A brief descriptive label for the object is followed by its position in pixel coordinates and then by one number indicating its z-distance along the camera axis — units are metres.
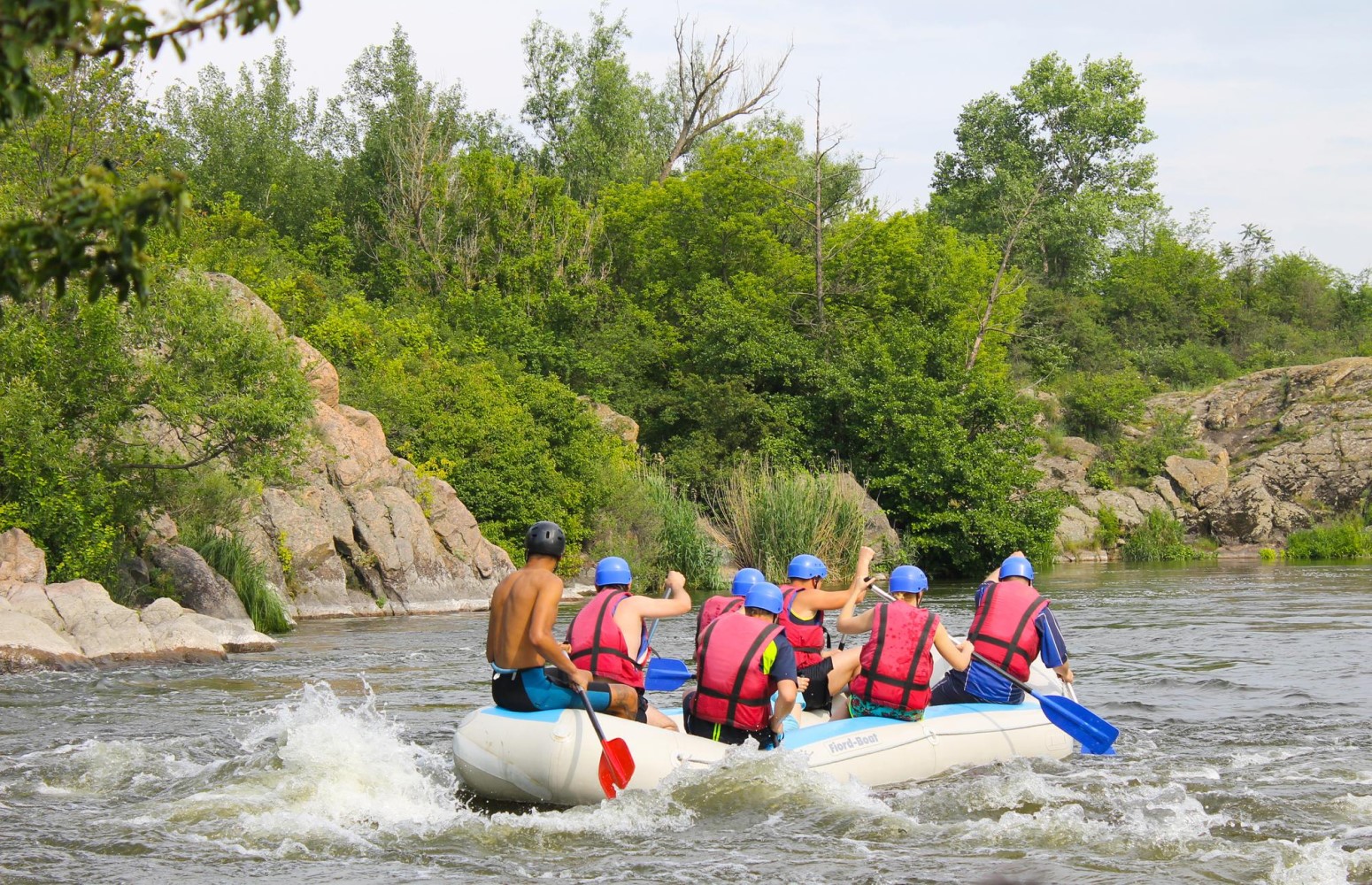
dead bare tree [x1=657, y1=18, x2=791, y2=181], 43.31
